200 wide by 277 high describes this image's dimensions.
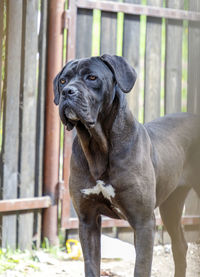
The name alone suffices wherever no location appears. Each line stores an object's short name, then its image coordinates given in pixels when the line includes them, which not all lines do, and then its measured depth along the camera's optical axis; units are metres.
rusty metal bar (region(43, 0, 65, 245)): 7.70
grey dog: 4.64
